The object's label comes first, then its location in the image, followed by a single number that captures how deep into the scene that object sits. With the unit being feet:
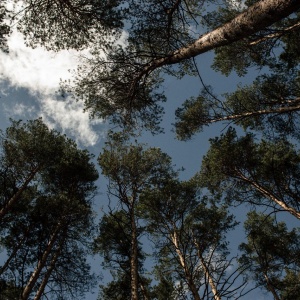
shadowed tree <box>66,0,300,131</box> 11.96
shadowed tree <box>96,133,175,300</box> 35.14
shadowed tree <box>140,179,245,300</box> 35.50
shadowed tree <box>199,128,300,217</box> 36.47
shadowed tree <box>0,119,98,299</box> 32.22
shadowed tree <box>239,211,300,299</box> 43.19
